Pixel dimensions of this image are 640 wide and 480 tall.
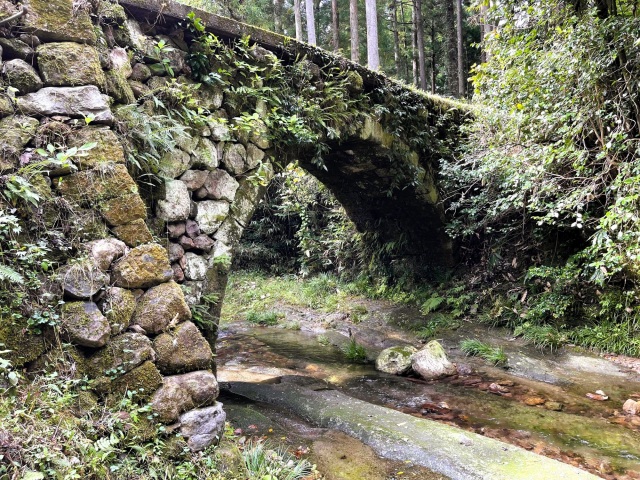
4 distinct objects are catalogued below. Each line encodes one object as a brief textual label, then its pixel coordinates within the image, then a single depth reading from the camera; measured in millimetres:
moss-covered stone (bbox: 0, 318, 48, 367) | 1937
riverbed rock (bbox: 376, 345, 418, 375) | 6004
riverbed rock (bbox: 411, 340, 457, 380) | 5758
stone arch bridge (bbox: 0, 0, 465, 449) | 2281
